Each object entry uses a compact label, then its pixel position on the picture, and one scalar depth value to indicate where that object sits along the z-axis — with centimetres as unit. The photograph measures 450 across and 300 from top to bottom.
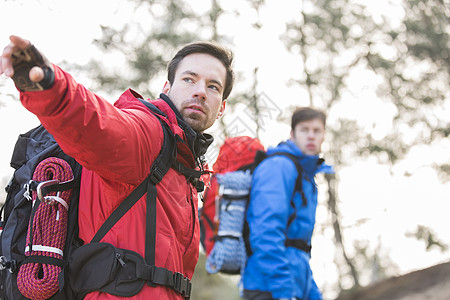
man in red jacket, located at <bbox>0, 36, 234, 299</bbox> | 166
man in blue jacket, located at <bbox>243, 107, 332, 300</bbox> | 367
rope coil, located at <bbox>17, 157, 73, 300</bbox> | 223
